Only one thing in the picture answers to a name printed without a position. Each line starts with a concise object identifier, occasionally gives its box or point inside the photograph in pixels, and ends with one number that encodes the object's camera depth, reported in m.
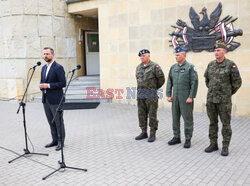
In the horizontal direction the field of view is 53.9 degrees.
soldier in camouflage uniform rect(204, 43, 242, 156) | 3.96
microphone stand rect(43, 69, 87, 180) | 3.65
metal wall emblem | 6.61
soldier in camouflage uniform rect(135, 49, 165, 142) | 4.80
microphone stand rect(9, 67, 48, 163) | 4.33
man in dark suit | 4.43
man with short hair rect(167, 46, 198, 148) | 4.44
